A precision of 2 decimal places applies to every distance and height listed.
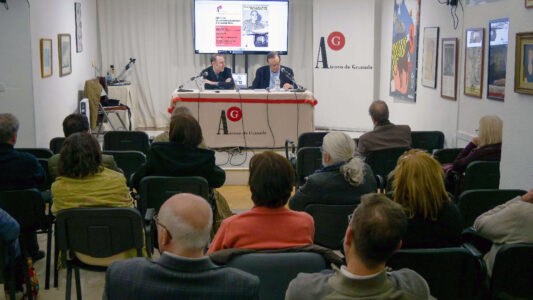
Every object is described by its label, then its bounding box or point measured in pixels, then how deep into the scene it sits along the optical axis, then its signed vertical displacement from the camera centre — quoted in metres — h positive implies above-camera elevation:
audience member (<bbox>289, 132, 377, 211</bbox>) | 3.47 -0.62
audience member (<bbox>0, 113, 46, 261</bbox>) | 3.90 -0.60
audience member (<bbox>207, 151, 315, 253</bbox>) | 2.57 -0.63
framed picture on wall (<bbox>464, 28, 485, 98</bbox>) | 6.37 +0.19
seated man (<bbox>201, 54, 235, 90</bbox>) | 8.40 +0.02
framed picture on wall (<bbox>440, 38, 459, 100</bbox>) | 7.13 +0.11
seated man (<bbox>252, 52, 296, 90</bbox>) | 8.57 +0.02
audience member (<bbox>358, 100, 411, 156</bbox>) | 5.22 -0.50
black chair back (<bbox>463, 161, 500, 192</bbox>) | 4.49 -0.74
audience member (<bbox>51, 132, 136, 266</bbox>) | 3.36 -0.60
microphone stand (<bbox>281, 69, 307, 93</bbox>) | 7.75 -0.14
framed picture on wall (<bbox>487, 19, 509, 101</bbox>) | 5.81 +0.21
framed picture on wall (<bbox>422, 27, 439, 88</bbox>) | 7.77 +0.29
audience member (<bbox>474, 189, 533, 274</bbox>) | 2.68 -0.67
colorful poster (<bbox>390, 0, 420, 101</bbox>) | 8.67 +0.45
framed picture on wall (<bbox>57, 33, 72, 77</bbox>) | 8.20 +0.32
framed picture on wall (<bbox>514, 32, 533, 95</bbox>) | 4.19 +0.11
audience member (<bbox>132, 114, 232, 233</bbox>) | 4.14 -0.55
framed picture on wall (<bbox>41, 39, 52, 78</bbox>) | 7.30 +0.24
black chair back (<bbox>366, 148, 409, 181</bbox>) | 5.14 -0.70
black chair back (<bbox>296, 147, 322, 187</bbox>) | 5.21 -0.72
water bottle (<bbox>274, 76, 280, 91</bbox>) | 8.25 -0.09
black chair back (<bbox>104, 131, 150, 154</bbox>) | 5.67 -0.61
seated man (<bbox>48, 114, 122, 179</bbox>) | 4.57 -0.36
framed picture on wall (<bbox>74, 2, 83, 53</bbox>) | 9.34 +0.82
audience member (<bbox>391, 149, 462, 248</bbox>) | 2.73 -0.58
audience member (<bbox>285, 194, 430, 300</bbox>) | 1.77 -0.58
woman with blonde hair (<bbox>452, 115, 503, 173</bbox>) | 4.77 -0.51
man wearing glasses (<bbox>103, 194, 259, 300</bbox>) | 1.93 -0.64
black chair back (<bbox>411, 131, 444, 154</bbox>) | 6.06 -0.63
